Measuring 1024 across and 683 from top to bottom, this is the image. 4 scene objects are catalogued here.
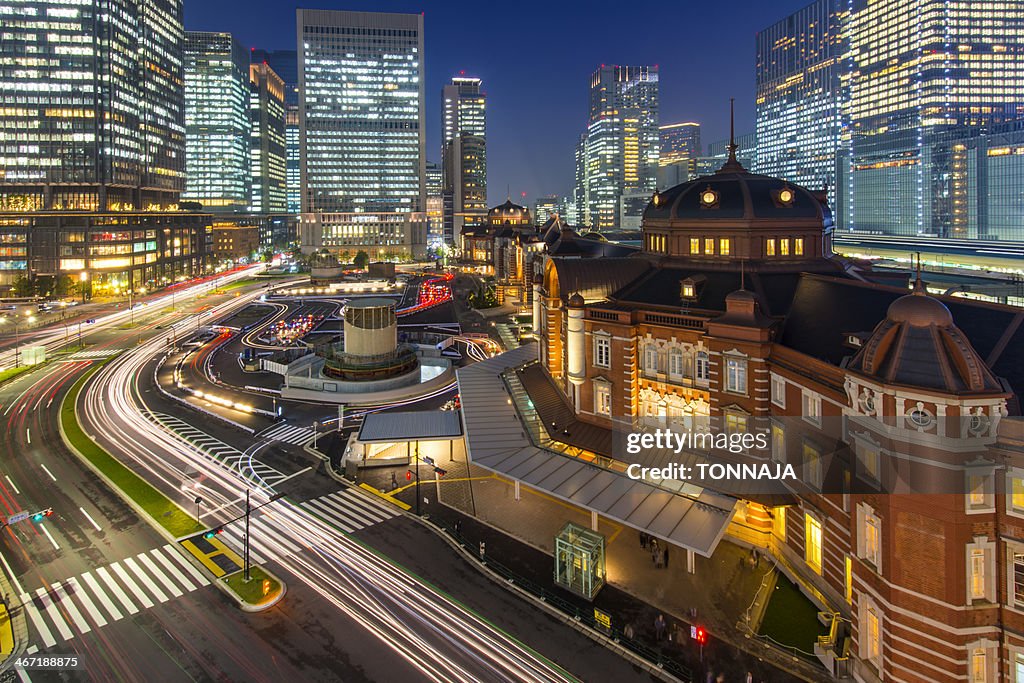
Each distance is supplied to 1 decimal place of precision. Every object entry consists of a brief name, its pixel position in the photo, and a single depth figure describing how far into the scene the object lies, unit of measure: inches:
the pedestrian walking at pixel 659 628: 1212.5
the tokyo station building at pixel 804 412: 968.9
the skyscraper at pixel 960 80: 7652.6
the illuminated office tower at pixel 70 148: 6127.0
